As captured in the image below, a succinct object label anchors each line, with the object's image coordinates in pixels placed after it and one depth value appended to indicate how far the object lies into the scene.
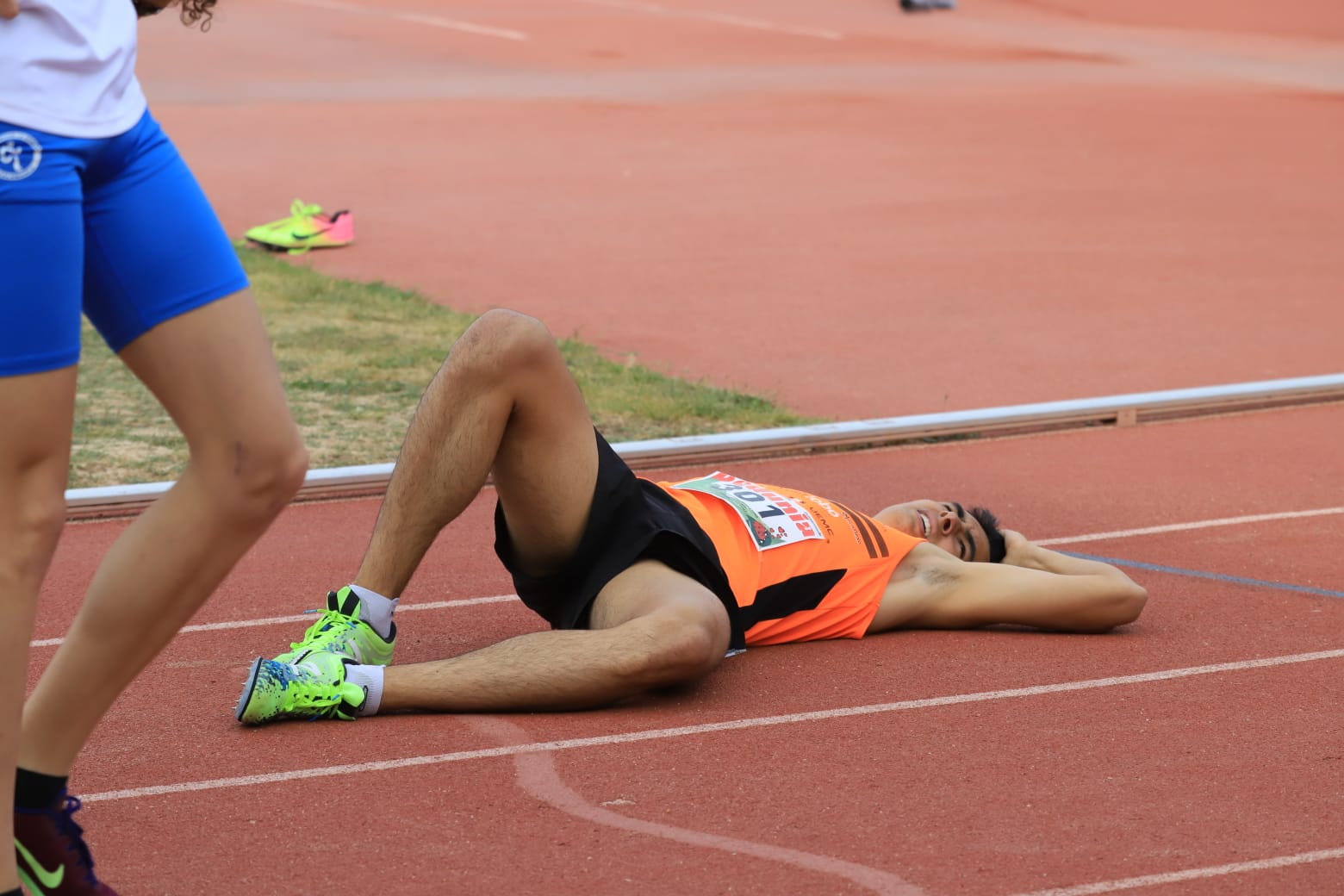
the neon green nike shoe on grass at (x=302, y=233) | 22.50
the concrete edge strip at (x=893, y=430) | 11.39
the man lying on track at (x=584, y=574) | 7.24
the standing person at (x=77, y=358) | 4.52
